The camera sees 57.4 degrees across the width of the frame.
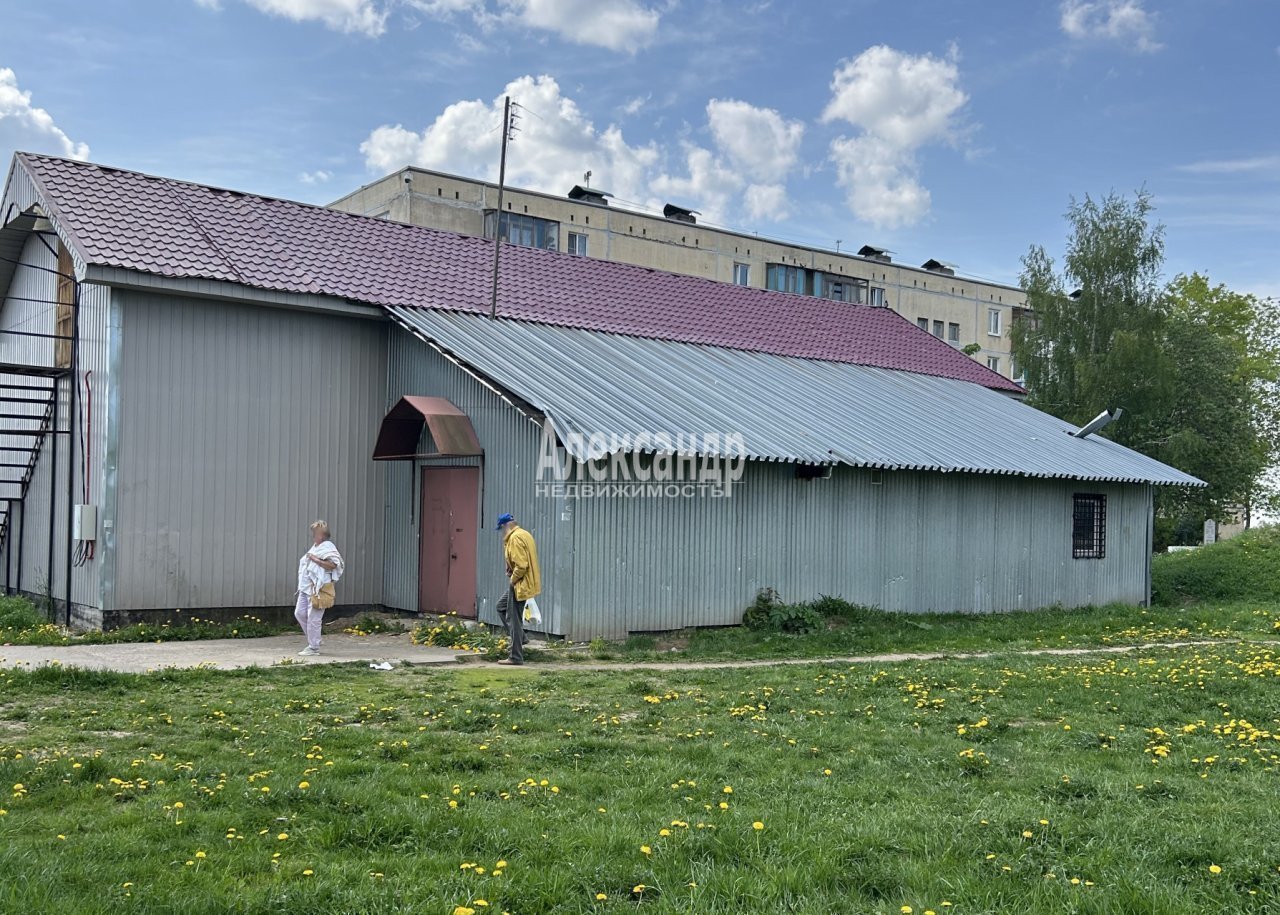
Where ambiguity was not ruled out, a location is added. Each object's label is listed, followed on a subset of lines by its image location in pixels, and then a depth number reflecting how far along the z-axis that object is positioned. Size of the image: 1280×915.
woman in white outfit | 13.89
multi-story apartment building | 49.56
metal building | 15.71
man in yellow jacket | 13.59
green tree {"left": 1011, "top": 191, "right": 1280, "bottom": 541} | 37.28
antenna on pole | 18.88
